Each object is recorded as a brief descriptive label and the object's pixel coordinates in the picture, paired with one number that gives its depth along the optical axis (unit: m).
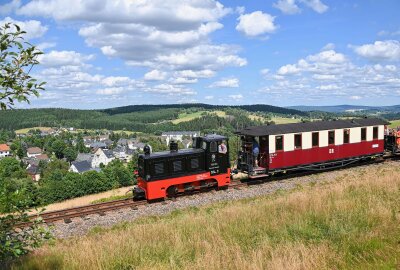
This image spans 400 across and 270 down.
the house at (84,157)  153.38
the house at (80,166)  122.94
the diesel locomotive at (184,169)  18.16
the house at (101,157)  153.38
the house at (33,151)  170.57
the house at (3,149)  171.15
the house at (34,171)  122.31
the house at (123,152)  162.40
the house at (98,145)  192.86
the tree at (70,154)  161.25
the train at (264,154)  18.56
